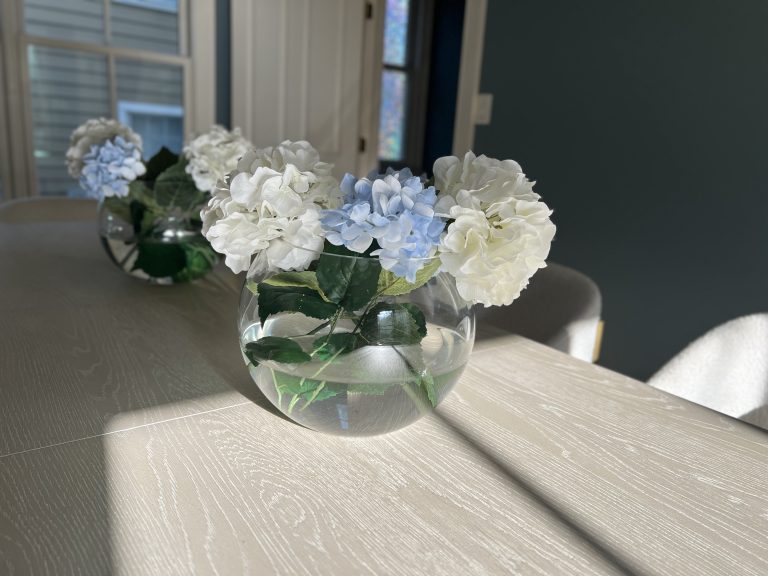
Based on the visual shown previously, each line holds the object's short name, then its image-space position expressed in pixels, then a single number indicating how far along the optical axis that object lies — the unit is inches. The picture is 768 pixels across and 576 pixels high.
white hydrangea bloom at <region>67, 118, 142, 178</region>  40.6
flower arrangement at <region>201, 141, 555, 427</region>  19.1
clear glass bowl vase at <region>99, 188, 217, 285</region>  40.4
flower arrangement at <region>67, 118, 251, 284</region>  39.0
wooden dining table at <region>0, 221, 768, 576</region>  17.2
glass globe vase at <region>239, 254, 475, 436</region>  20.5
